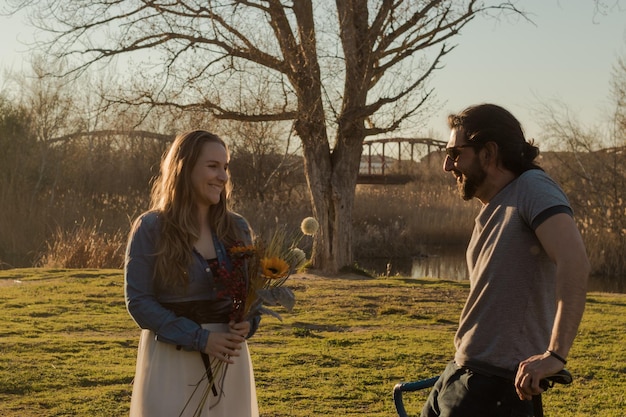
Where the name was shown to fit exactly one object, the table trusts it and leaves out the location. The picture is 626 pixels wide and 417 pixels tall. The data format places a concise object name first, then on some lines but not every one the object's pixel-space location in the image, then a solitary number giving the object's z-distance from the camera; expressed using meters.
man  2.89
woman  3.89
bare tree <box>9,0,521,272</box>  19.05
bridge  38.28
